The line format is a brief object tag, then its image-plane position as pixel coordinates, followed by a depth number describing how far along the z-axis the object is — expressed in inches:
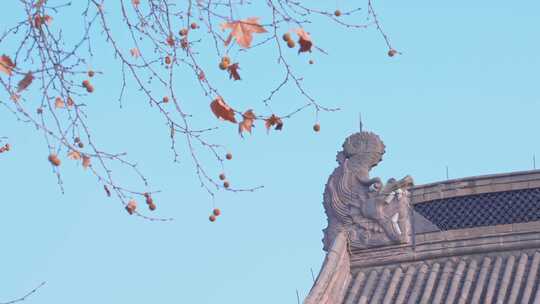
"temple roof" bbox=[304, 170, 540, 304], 1221.0
